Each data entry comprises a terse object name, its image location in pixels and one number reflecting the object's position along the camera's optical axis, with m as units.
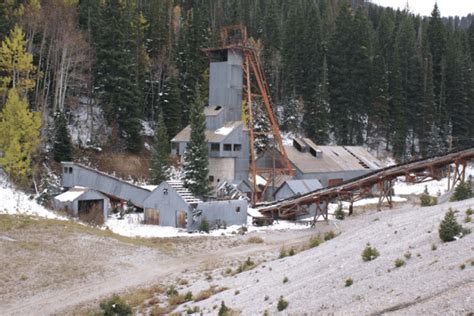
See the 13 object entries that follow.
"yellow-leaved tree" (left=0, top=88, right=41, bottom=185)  36.75
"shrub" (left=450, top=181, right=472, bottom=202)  26.53
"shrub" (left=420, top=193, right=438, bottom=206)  29.69
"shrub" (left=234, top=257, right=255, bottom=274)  22.34
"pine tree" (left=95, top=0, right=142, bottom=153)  52.06
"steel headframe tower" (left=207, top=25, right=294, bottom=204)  45.78
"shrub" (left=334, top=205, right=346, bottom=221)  39.44
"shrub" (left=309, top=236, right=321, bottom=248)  23.38
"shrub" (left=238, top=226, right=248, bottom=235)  35.44
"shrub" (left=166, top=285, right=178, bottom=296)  19.65
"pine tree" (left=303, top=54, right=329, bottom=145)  65.62
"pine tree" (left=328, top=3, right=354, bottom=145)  69.31
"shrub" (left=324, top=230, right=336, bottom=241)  25.14
